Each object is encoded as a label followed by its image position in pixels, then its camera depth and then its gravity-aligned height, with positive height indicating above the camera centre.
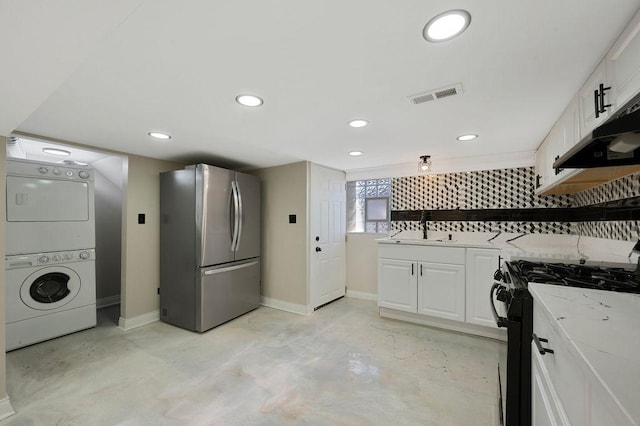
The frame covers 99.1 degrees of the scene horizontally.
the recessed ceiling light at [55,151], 3.20 +0.73
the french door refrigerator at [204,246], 3.01 -0.41
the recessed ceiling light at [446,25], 1.02 +0.73
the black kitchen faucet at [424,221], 3.70 -0.14
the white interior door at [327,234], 3.71 -0.34
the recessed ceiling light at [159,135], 2.44 +0.70
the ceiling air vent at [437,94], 1.59 +0.72
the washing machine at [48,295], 2.61 -0.87
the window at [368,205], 4.20 +0.10
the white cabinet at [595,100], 1.24 +0.55
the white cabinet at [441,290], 2.98 -0.89
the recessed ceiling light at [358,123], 2.12 +0.71
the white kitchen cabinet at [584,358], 0.51 -0.35
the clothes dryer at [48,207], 2.64 +0.05
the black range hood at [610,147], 0.91 +0.27
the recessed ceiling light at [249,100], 1.72 +0.72
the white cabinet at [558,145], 1.69 +0.50
